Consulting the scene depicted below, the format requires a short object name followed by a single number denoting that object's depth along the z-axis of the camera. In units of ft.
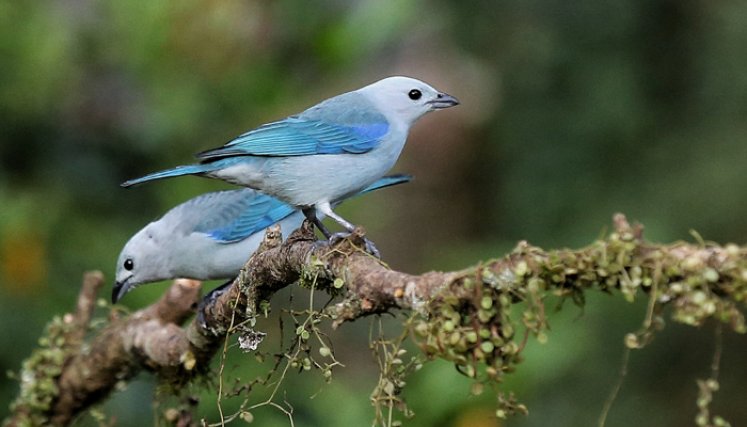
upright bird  23.88
